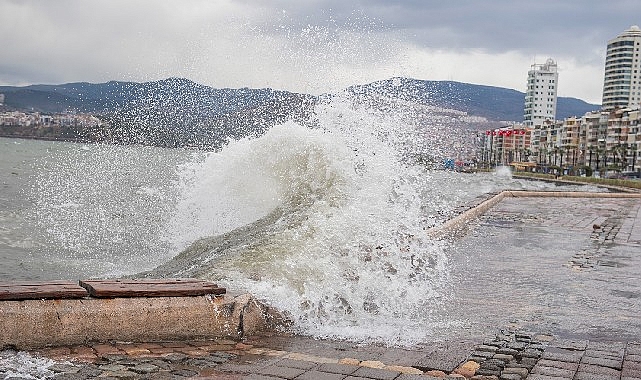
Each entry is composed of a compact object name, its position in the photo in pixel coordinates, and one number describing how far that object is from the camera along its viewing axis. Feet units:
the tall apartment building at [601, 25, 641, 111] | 605.31
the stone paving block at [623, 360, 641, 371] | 15.43
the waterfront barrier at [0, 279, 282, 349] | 15.15
